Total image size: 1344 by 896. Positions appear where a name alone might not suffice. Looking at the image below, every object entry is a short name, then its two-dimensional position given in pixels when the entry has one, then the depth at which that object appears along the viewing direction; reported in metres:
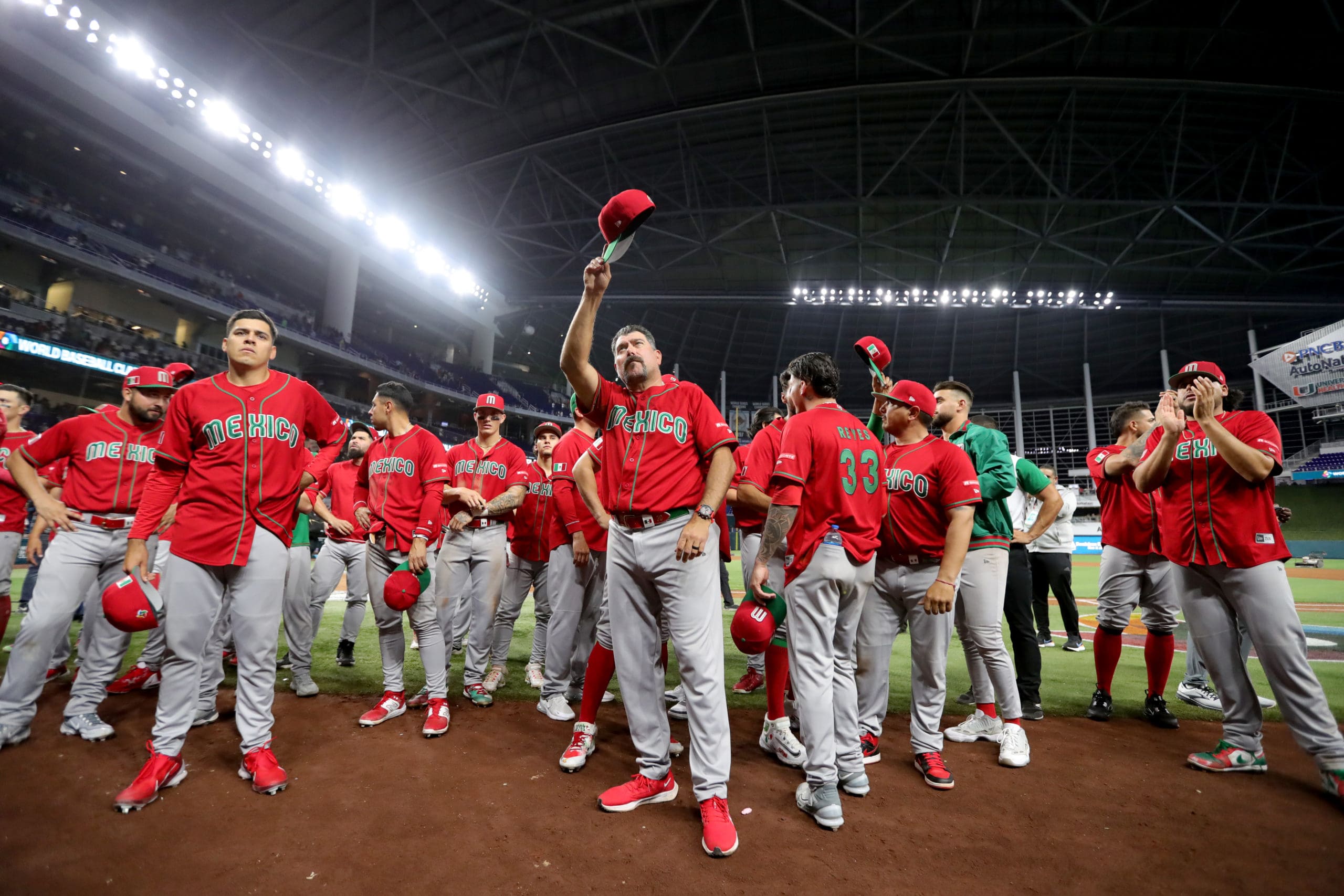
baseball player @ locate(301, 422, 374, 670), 5.45
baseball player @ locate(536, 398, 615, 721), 4.19
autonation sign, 21.58
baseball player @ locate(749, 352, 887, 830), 2.81
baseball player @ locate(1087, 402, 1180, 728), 4.21
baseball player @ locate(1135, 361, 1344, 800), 3.07
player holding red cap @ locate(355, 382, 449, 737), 4.01
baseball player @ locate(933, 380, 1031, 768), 3.59
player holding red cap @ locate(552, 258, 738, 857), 2.77
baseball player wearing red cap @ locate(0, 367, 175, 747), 3.50
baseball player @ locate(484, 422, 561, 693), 5.09
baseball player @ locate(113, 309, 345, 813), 2.96
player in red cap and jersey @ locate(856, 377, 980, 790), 3.29
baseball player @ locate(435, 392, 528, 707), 4.42
